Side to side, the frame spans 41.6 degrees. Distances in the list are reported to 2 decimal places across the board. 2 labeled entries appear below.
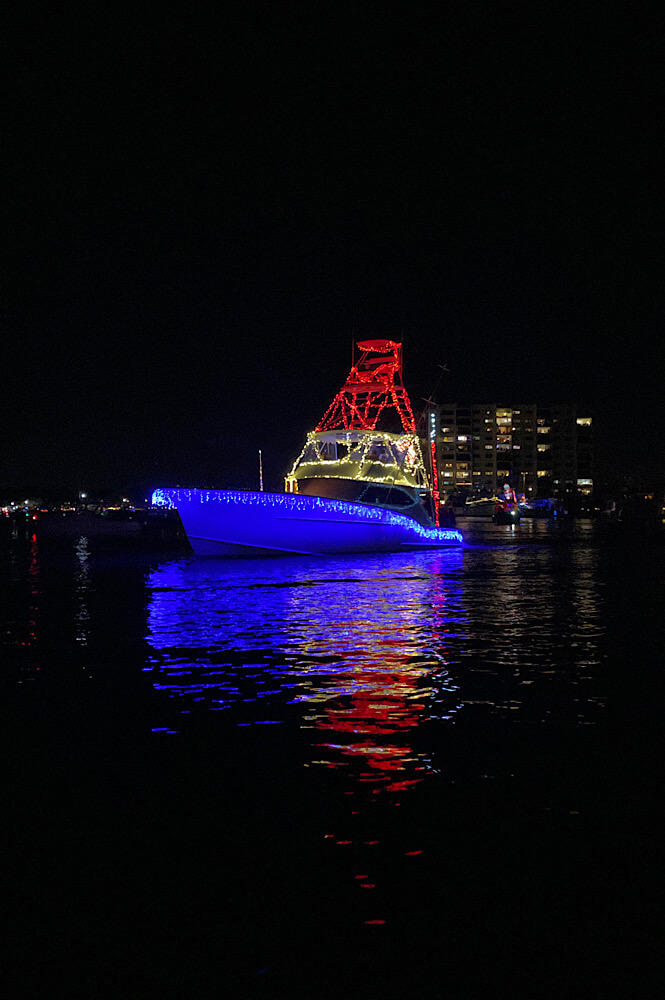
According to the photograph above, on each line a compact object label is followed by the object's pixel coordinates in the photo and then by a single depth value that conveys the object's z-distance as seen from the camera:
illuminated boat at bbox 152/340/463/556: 37.38
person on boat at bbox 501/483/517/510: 102.94
